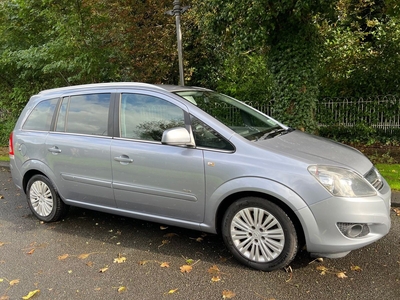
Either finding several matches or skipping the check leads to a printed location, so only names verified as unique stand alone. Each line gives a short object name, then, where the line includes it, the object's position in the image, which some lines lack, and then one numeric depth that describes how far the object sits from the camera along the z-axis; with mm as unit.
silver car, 3057
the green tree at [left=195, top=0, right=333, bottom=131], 6473
